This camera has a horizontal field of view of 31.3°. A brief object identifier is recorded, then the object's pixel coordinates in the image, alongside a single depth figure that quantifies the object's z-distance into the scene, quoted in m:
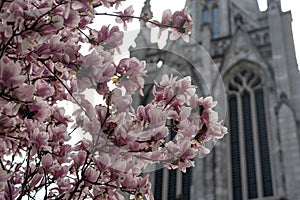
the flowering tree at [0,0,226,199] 2.95
